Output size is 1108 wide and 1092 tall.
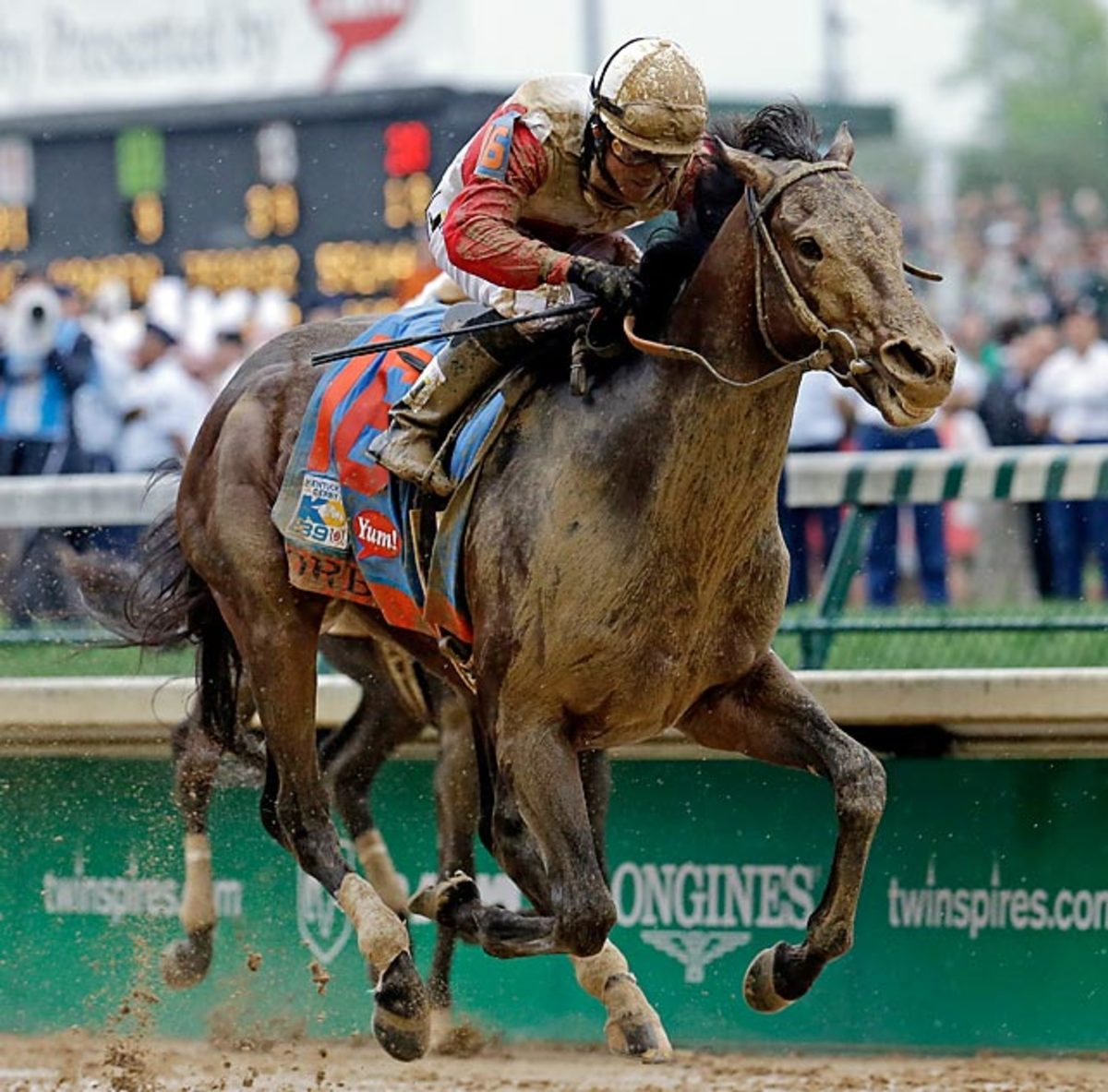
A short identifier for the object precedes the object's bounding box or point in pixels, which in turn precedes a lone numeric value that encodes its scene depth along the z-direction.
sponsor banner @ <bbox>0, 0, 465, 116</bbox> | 46.75
